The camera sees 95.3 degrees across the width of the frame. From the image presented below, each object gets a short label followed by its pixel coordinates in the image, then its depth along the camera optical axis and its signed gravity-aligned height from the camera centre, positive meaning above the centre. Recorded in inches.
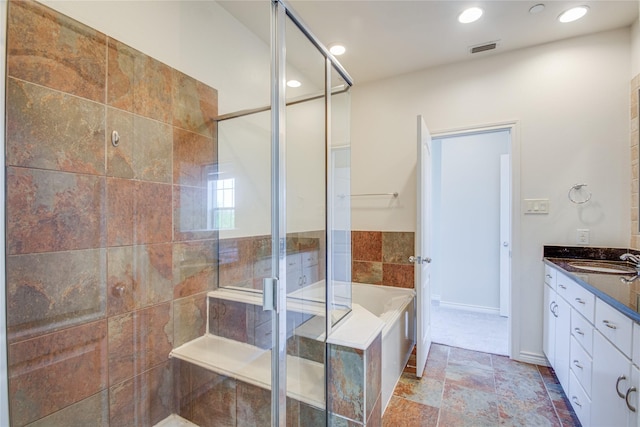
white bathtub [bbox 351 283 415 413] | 76.2 -34.8
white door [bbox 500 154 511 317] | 142.6 -10.6
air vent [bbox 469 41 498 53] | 95.6 +55.1
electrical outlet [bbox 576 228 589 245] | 90.7 -7.3
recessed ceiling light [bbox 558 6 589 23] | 79.2 +55.3
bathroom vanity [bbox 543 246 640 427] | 45.3 -23.7
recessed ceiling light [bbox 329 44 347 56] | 97.9 +55.6
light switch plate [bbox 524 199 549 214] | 95.2 +2.1
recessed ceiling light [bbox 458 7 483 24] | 79.8 +55.4
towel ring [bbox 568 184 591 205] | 90.8 +5.9
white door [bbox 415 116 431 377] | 88.7 -13.5
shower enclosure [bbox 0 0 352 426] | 45.8 -0.5
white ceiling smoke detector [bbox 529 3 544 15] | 77.6 +55.1
